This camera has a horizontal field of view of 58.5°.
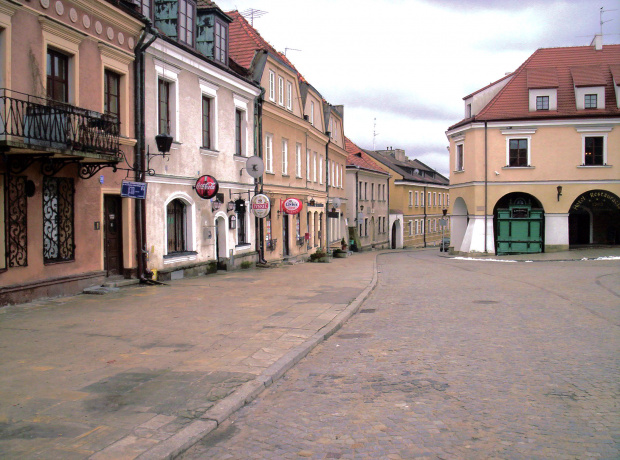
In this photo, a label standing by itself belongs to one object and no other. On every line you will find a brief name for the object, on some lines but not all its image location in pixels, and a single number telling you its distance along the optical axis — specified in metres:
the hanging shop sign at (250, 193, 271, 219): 21.44
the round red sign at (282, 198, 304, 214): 25.31
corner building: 33.38
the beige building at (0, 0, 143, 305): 10.49
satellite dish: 20.69
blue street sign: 13.78
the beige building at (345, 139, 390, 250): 46.06
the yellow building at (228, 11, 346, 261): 24.20
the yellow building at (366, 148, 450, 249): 60.16
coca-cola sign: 17.45
